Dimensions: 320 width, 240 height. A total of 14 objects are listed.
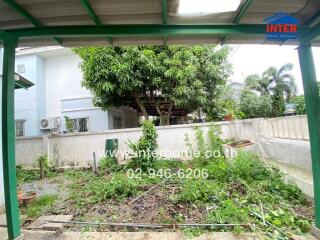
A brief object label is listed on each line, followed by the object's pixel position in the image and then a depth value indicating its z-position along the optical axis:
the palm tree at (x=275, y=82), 17.64
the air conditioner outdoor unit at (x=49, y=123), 10.30
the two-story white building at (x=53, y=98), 10.68
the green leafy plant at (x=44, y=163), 7.21
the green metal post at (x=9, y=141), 2.75
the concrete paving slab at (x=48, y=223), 3.25
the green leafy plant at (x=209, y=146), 7.34
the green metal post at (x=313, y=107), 2.76
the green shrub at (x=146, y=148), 6.61
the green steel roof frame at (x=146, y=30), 2.78
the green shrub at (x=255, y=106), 14.36
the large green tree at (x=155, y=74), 8.19
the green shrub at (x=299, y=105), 10.73
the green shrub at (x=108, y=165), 7.08
